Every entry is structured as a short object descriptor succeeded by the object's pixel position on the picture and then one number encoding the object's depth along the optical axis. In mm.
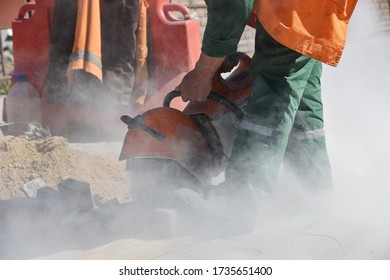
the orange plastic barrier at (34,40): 9754
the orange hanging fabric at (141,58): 9525
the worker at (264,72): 5064
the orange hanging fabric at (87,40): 9187
